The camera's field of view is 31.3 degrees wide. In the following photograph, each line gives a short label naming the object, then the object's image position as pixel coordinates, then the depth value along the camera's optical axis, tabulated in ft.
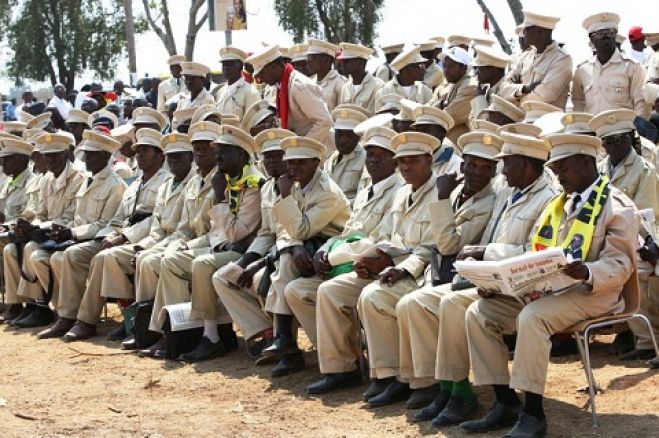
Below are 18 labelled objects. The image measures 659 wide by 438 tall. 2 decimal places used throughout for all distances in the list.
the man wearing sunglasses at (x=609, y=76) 31.81
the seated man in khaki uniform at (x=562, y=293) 20.51
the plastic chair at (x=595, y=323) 21.15
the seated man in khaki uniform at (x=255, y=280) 29.76
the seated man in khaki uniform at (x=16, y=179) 41.98
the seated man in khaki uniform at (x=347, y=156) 31.45
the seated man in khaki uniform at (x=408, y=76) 36.91
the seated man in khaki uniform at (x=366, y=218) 27.40
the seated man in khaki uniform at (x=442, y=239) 23.32
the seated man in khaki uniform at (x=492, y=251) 22.39
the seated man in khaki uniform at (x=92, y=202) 36.88
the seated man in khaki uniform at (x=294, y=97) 35.68
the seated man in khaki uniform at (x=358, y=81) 39.34
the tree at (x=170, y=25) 97.35
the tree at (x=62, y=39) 144.56
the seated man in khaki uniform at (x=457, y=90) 34.24
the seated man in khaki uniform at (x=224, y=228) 30.89
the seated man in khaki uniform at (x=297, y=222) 28.12
